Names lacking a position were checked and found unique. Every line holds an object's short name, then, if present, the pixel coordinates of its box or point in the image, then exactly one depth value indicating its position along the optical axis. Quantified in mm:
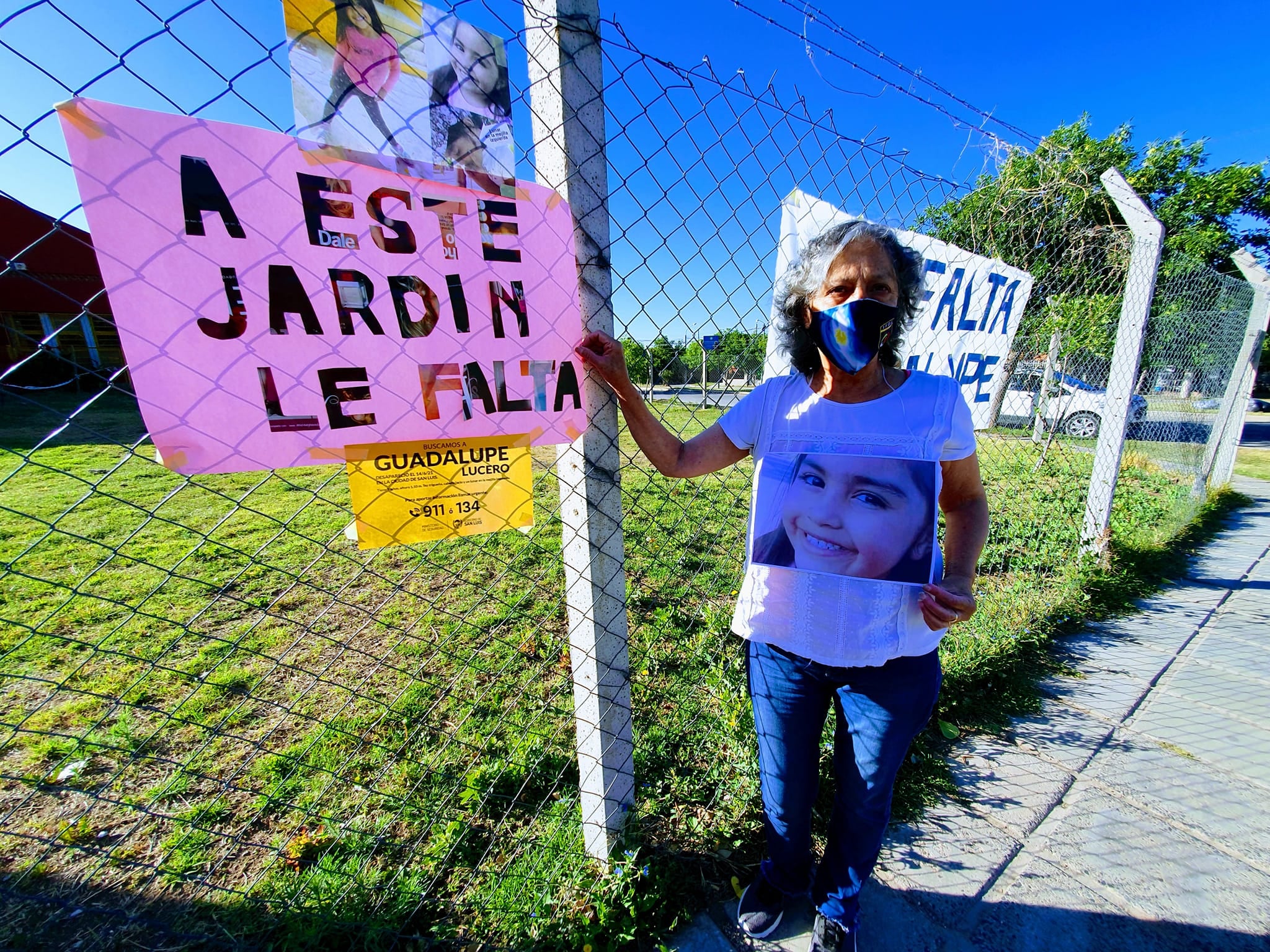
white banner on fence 2473
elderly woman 1395
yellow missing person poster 1198
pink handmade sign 921
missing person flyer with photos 1015
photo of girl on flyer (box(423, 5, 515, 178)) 1146
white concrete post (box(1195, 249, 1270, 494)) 5488
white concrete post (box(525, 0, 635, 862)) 1287
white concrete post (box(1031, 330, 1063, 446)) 4230
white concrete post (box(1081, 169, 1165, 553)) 3666
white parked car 4602
